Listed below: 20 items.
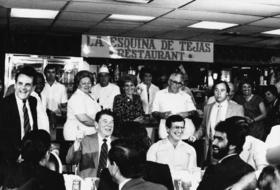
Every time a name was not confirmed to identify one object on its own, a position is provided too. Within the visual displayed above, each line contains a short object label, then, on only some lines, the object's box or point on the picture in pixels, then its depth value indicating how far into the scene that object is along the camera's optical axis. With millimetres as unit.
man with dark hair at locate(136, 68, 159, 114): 6629
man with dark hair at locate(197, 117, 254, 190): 2248
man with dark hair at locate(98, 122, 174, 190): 2217
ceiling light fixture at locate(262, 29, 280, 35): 6984
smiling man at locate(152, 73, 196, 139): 4957
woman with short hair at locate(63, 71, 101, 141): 4281
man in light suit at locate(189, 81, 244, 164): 4422
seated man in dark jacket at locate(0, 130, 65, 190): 2132
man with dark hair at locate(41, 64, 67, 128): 6043
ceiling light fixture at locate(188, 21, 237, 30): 6352
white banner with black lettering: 7828
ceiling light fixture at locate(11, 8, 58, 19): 5582
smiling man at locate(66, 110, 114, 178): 3186
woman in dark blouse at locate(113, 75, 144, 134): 4586
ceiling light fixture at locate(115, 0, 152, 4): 4719
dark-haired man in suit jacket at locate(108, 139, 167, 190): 1837
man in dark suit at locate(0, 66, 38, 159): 3262
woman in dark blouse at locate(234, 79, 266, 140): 5570
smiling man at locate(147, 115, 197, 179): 3669
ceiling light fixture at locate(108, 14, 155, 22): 5863
